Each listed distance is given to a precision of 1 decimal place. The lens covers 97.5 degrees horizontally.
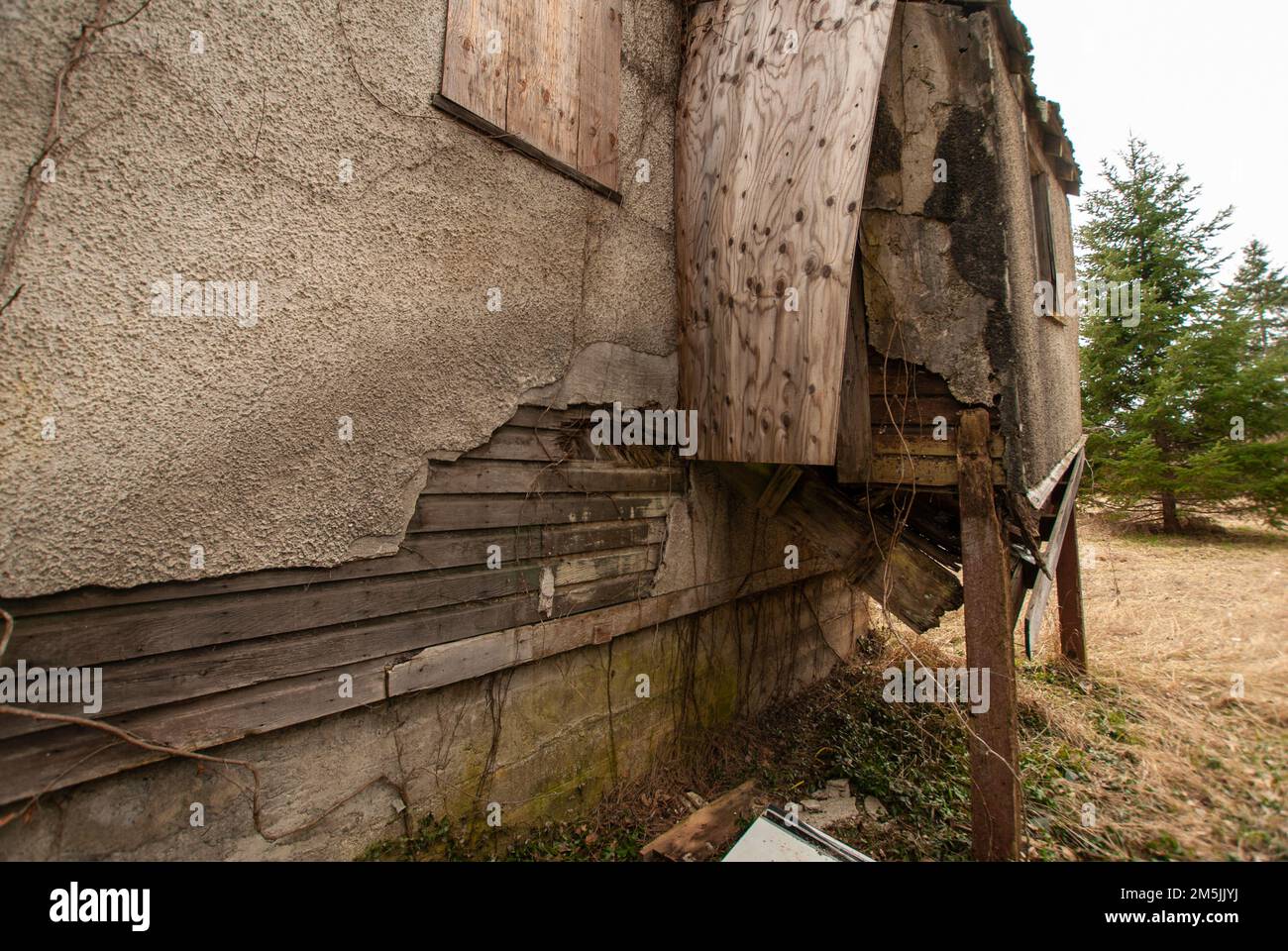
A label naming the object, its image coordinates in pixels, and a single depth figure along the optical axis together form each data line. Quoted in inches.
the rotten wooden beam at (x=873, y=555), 123.3
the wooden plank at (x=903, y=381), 120.2
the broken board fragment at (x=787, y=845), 96.9
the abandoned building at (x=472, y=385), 61.2
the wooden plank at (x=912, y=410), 118.6
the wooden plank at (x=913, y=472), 118.3
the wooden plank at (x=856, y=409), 124.1
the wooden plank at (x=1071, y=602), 207.2
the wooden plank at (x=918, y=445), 113.3
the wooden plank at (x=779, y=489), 140.2
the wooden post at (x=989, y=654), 107.7
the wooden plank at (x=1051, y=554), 141.6
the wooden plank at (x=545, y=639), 91.0
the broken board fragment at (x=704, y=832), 111.6
